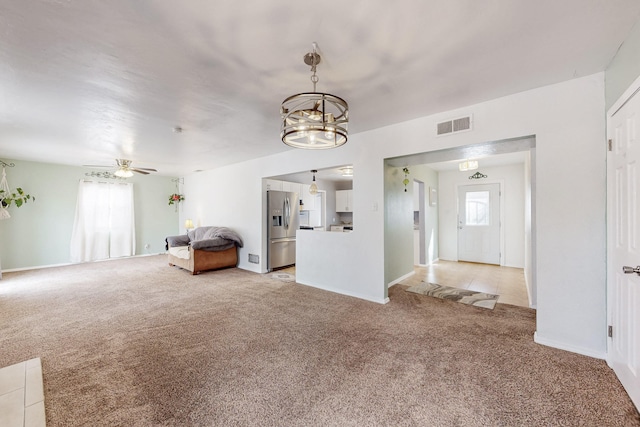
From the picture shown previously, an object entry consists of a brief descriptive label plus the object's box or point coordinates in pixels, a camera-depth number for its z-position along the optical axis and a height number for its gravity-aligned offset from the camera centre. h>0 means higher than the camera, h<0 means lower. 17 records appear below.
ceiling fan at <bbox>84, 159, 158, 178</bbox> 5.17 +0.92
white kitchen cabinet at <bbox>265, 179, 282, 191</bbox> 5.72 +0.63
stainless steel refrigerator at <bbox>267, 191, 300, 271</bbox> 5.71 -0.33
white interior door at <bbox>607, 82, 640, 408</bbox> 1.74 -0.26
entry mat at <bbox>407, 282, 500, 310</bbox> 3.69 -1.31
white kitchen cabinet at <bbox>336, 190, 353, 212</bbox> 8.20 +0.36
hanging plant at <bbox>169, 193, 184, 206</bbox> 8.19 +0.49
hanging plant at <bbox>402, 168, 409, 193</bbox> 4.74 +0.61
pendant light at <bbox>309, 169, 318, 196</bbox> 6.45 +0.58
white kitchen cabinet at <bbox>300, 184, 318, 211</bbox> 7.02 +0.37
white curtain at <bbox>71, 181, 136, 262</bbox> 6.63 -0.23
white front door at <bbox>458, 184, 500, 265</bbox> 6.34 -0.33
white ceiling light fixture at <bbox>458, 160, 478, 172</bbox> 5.09 +0.91
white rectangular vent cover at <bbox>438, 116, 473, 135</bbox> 2.94 +1.00
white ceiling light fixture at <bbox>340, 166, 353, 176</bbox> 6.06 +0.97
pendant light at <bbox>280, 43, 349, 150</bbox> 1.83 +0.68
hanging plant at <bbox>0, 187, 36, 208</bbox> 5.59 +0.40
